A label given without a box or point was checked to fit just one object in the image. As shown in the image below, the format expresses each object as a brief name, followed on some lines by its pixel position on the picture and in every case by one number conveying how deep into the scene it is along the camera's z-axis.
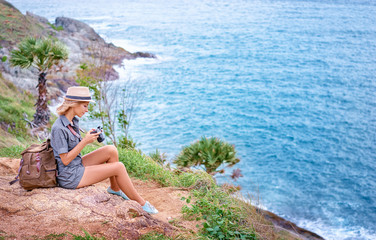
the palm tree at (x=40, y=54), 13.80
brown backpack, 4.87
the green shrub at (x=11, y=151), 8.13
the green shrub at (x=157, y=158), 10.21
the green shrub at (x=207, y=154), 12.02
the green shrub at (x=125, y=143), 11.27
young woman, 4.80
